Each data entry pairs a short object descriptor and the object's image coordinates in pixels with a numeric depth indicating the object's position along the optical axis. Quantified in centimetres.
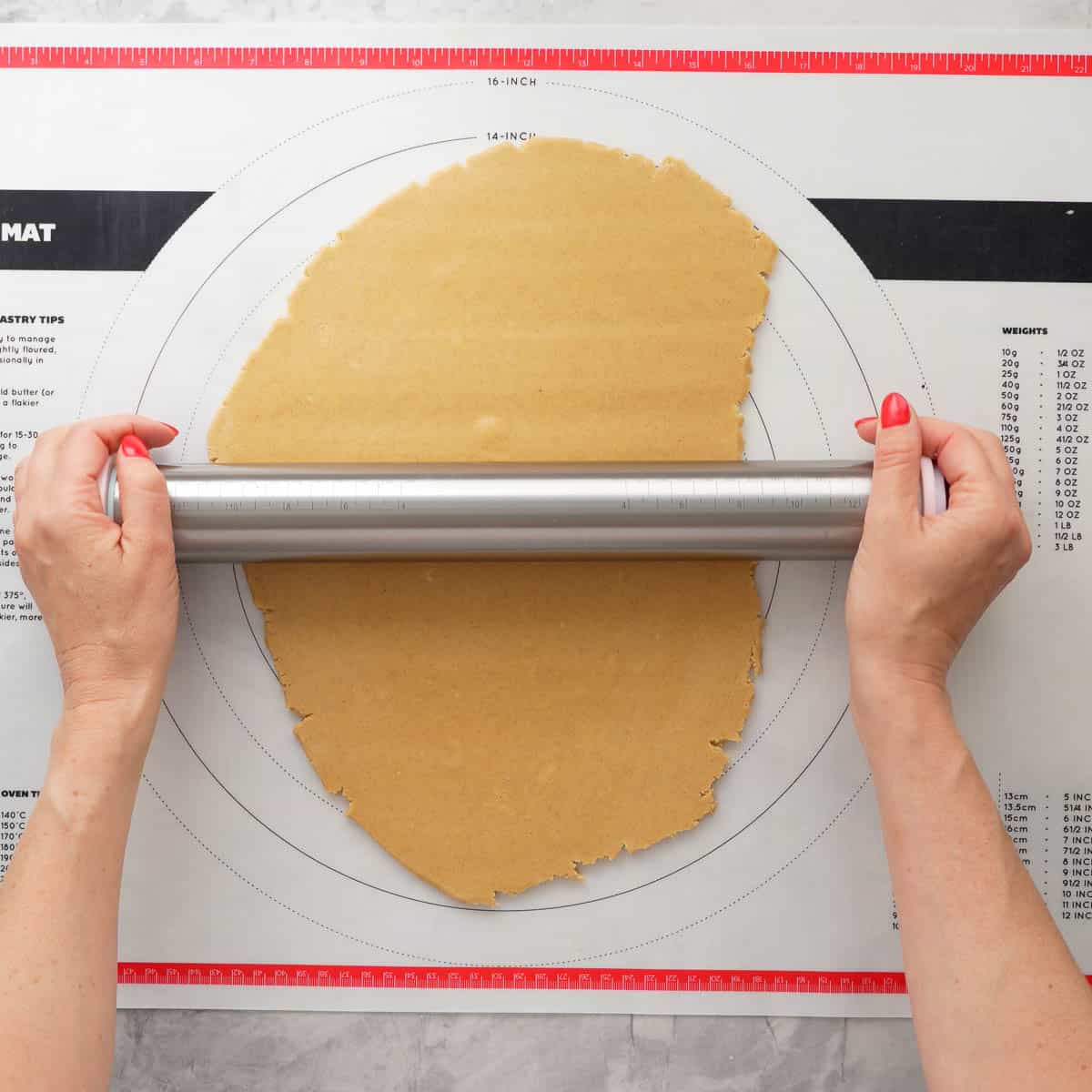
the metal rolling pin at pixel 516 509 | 71
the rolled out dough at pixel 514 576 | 79
